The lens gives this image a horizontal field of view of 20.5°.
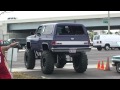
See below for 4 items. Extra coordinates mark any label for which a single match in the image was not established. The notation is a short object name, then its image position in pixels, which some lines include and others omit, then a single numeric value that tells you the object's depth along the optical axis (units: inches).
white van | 1494.8
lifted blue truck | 518.9
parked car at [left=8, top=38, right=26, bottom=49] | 1946.6
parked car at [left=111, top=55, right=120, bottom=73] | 539.2
